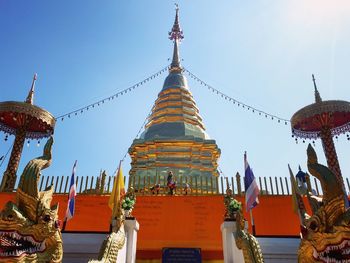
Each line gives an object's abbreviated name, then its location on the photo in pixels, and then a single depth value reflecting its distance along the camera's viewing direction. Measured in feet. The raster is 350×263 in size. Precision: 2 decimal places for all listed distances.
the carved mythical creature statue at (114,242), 20.90
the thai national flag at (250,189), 30.19
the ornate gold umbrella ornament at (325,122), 52.01
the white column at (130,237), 27.17
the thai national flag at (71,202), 31.89
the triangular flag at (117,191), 31.04
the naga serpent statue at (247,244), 21.50
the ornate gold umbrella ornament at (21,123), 52.06
